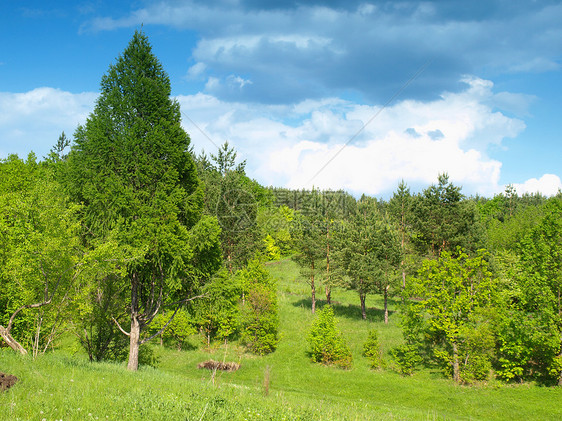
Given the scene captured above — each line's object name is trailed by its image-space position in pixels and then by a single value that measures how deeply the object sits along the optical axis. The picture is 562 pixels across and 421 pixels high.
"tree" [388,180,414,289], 50.97
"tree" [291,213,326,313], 39.88
